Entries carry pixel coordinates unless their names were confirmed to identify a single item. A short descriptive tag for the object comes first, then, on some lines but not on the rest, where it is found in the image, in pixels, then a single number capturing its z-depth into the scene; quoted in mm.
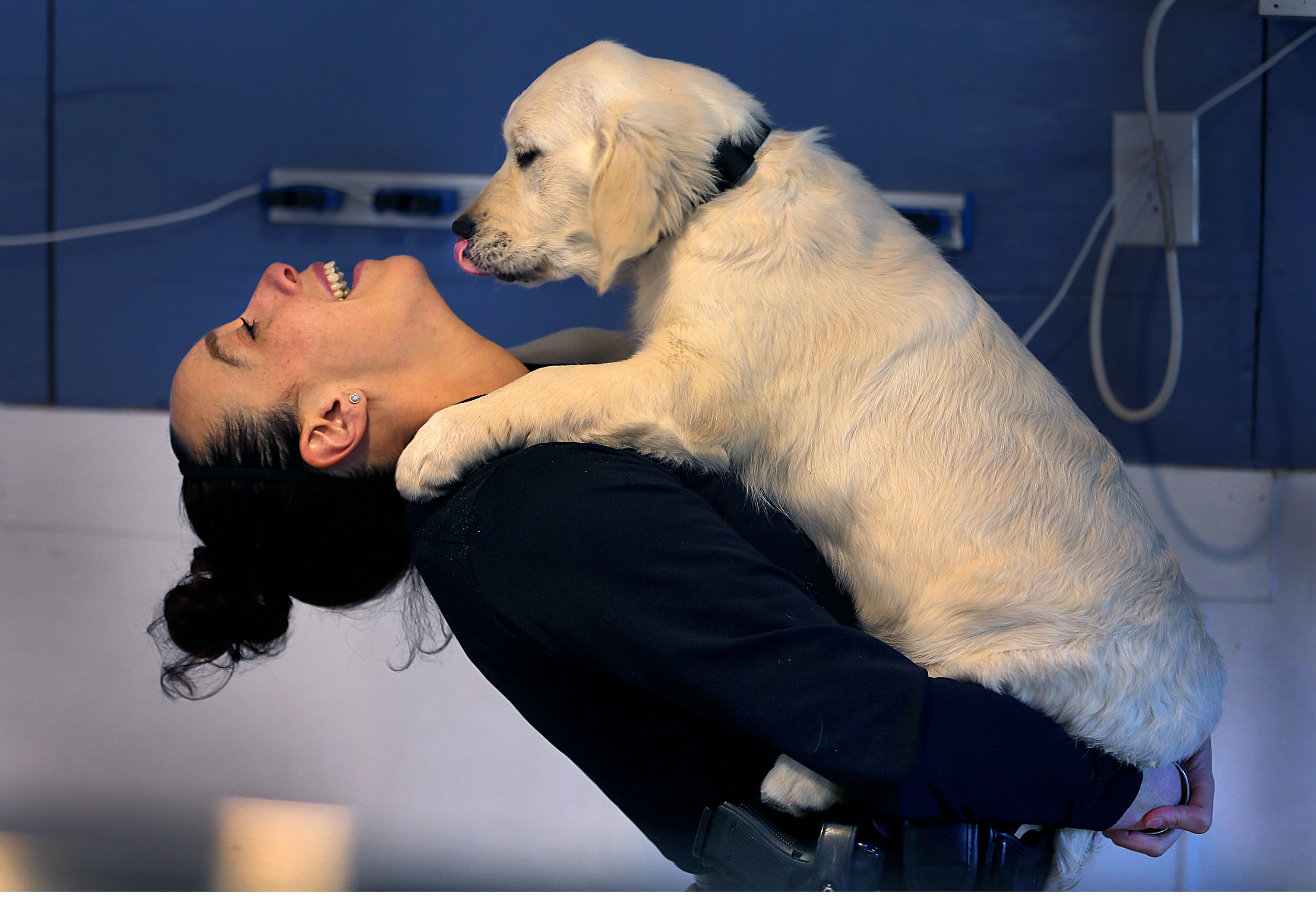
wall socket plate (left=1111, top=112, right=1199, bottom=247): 2866
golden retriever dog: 2425
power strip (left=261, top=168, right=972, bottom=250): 2880
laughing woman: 2338
